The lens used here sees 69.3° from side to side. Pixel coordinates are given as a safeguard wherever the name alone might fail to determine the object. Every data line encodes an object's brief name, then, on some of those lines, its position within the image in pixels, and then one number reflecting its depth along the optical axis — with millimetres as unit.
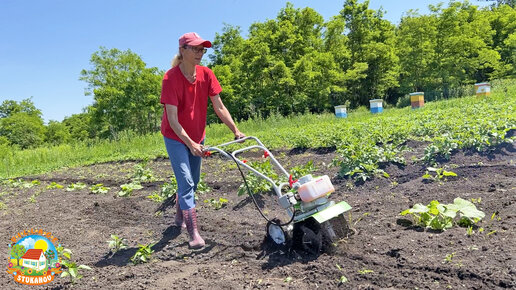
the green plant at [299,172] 5203
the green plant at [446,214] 3184
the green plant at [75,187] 7338
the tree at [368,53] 29609
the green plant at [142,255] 3488
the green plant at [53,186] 7830
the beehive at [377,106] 17219
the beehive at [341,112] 16016
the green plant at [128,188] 6322
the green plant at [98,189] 6761
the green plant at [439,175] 4477
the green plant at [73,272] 3061
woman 3582
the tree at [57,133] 53188
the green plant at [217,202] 5117
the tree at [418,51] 27359
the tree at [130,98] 26641
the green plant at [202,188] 5844
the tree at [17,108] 54125
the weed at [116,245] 3745
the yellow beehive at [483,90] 14391
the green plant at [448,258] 2623
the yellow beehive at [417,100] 16438
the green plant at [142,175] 7367
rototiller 2996
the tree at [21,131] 45625
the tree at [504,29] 32625
